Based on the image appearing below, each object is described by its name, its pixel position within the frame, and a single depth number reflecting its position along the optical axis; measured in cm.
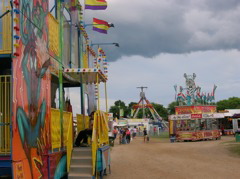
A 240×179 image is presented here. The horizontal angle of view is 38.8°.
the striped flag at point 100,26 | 1429
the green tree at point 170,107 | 11512
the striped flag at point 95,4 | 1330
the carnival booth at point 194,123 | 3166
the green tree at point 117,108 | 11439
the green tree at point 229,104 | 8960
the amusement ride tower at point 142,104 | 6881
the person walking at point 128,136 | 3238
